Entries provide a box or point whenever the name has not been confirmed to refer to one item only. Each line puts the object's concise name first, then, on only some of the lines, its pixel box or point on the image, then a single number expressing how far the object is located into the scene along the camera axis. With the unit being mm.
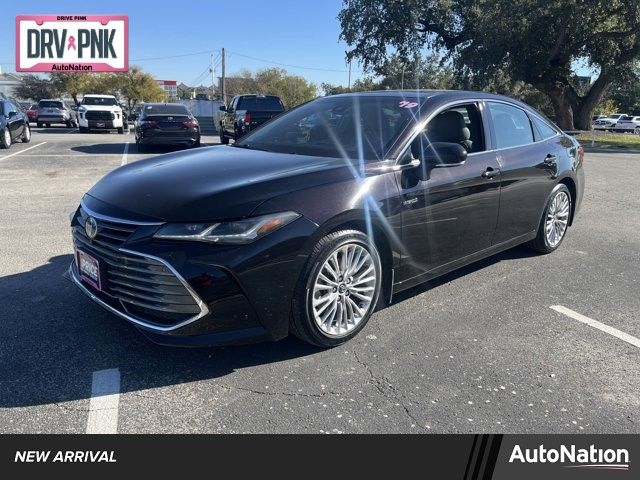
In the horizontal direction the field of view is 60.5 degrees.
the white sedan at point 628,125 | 50906
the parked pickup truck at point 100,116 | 22906
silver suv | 29031
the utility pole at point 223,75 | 55925
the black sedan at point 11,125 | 16047
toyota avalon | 3018
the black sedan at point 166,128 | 15523
